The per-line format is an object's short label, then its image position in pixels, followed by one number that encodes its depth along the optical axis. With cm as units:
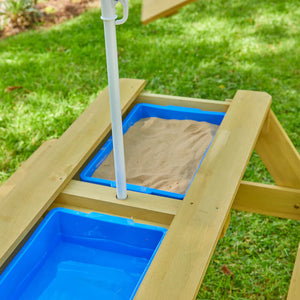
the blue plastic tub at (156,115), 177
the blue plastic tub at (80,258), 148
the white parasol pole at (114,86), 135
